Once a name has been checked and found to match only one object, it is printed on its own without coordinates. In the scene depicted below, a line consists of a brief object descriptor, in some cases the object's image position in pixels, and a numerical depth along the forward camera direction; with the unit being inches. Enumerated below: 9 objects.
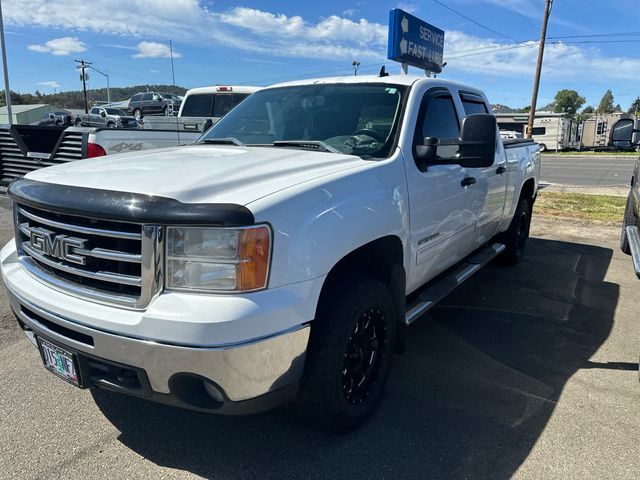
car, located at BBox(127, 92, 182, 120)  1057.3
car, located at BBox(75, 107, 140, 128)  733.9
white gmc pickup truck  80.7
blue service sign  502.3
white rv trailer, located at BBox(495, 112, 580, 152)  1571.1
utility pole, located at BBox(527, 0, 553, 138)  983.6
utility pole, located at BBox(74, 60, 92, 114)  2482.8
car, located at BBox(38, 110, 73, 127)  1134.2
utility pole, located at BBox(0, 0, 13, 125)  984.3
